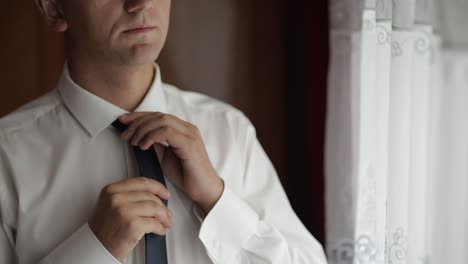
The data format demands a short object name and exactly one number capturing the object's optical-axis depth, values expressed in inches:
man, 58.4
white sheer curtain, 56.8
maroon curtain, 73.7
